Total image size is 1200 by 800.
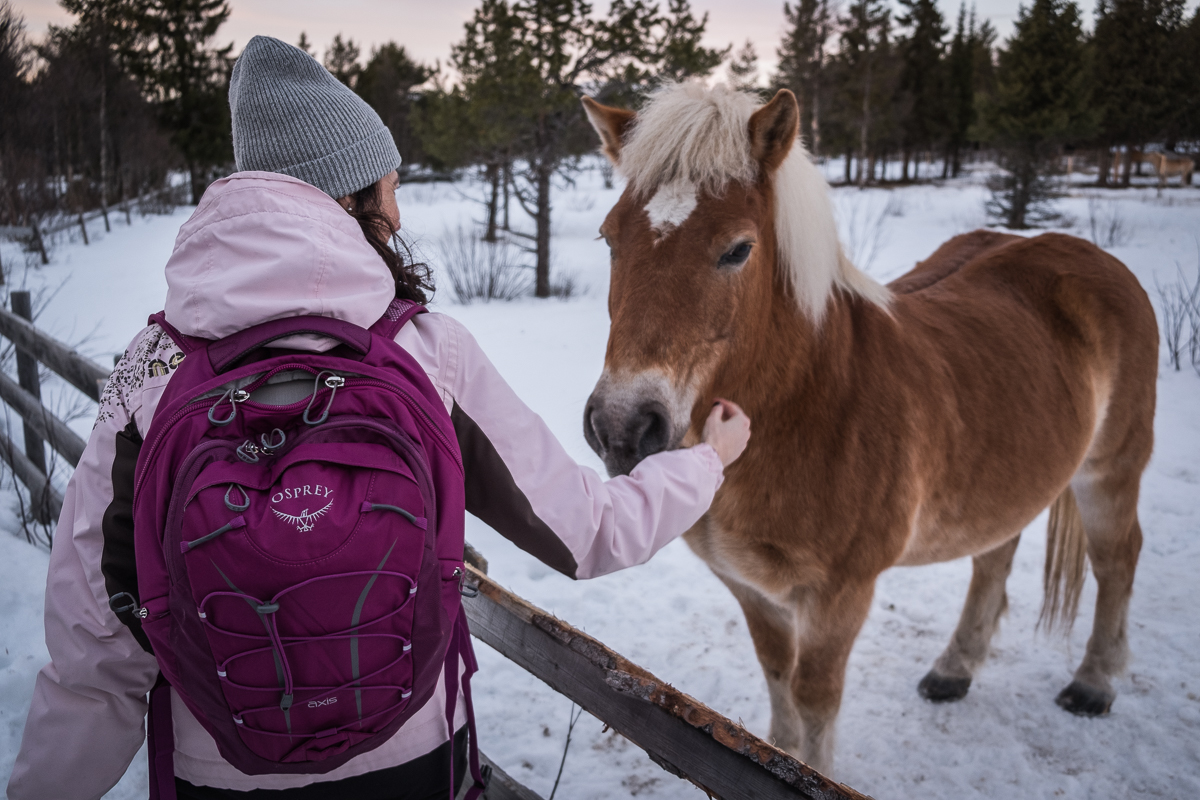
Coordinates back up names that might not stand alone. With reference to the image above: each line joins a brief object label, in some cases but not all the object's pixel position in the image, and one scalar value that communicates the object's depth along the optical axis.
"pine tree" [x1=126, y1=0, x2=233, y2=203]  25.62
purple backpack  0.79
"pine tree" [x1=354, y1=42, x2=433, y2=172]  35.72
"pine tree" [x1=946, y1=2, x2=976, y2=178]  31.73
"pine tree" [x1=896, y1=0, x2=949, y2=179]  31.28
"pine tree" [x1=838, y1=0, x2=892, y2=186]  27.45
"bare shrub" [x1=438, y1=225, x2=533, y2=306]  10.41
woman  0.90
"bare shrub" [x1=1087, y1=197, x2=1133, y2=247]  11.26
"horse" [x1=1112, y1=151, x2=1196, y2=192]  20.38
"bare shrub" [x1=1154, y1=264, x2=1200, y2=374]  6.72
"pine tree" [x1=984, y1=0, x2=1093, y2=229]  17.31
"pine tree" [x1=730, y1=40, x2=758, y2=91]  29.12
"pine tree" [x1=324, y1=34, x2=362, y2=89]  39.97
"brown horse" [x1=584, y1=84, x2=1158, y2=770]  1.75
